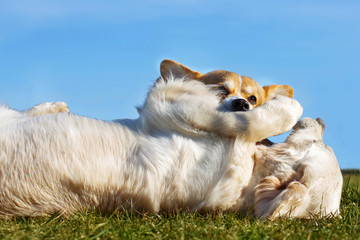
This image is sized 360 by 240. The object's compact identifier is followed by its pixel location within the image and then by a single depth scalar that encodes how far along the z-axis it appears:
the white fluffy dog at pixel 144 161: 3.40
